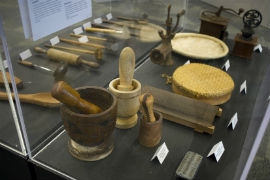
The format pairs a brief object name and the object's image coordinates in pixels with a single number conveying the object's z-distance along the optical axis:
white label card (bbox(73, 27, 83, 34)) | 1.22
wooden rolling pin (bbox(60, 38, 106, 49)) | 1.21
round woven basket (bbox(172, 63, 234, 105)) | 1.04
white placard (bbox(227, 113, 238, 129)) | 0.97
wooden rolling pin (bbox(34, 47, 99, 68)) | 1.10
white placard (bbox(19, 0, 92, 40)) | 0.78
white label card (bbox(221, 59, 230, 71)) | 1.35
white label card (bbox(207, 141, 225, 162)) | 0.84
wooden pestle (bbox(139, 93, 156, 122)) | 0.76
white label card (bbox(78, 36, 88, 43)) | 1.35
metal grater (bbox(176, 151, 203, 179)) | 0.75
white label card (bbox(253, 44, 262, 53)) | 1.57
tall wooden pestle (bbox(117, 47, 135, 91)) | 0.83
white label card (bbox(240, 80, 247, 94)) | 1.19
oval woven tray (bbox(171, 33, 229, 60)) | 1.37
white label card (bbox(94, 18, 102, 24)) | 1.52
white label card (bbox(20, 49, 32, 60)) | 0.95
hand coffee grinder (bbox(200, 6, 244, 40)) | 1.55
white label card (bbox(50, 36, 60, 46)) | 1.03
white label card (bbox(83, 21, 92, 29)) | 1.31
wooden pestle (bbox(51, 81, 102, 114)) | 0.65
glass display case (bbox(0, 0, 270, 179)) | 0.79
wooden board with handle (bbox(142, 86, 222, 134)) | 0.94
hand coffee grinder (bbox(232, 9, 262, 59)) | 1.43
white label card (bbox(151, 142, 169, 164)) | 0.82
